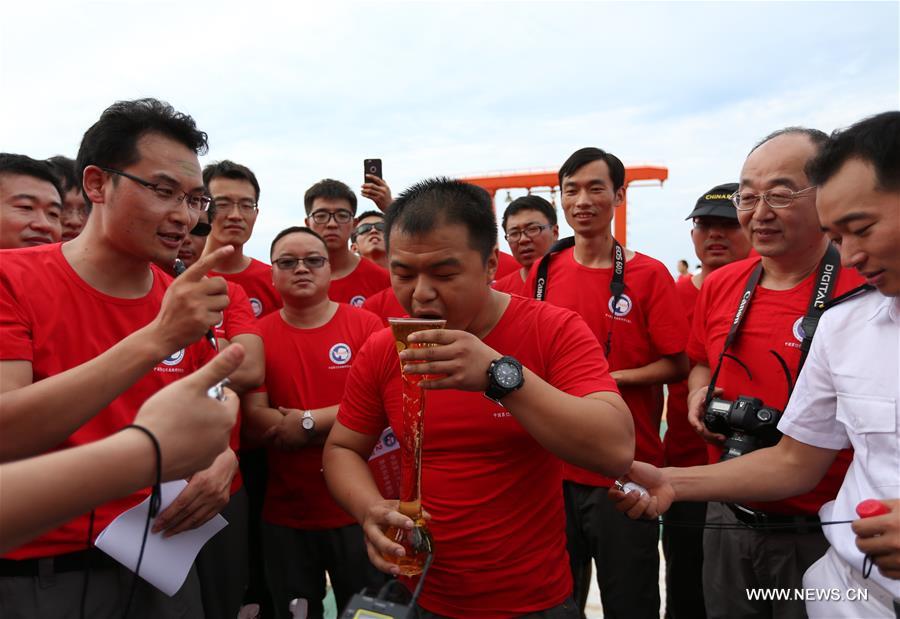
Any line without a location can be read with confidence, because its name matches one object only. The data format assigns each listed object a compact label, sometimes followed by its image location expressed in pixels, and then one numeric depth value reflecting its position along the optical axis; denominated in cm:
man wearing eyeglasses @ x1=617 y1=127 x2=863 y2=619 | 227
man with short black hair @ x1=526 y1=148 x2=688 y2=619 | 300
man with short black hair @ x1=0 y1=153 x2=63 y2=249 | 271
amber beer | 161
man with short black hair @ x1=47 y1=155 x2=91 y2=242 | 347
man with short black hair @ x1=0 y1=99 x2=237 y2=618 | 156
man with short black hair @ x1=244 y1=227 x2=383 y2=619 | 308
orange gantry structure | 1553
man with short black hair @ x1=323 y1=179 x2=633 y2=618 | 180
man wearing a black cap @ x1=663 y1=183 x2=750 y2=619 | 354
